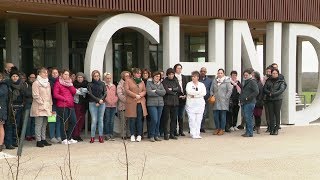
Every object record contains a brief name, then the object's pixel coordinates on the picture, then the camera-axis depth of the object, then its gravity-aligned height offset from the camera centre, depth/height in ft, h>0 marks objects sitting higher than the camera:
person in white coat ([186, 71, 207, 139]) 36.01 -2.40
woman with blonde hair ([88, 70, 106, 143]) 33.45 -2.01
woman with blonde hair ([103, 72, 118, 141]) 34.53 -2.32
